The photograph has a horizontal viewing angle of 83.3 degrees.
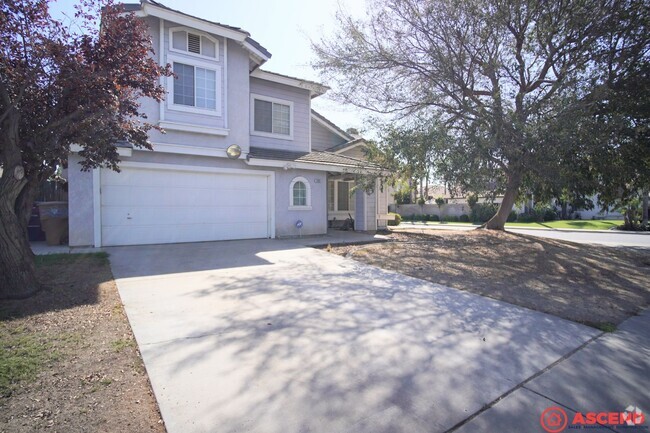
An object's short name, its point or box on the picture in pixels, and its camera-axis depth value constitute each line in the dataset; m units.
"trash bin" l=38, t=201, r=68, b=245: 10.70
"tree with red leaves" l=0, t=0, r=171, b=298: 5.39
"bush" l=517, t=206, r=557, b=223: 31.37
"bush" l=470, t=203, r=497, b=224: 31.41
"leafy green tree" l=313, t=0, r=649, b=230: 9.20
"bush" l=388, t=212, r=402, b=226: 23.53
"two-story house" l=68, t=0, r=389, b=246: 10.70
